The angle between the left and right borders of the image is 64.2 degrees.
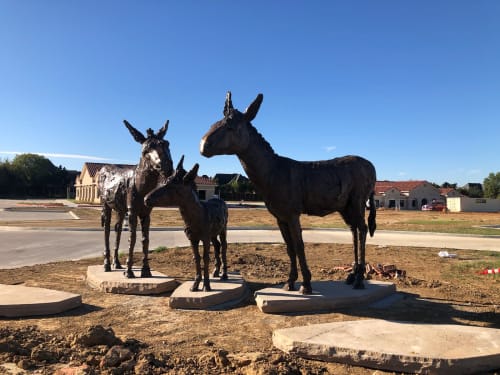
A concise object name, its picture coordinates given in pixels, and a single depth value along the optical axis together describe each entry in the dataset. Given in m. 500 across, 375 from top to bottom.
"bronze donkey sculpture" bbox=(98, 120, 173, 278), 6.57
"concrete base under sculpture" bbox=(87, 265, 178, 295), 6.79
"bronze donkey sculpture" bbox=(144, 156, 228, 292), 5.82
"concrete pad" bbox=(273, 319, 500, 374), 3.65
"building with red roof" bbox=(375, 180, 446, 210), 66.00
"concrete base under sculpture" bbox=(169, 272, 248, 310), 5.91
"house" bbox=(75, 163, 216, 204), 53.16
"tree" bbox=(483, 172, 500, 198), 74.56
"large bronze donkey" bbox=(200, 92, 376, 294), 5.50
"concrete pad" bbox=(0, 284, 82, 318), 5.46
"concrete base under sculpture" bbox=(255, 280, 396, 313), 5.64
